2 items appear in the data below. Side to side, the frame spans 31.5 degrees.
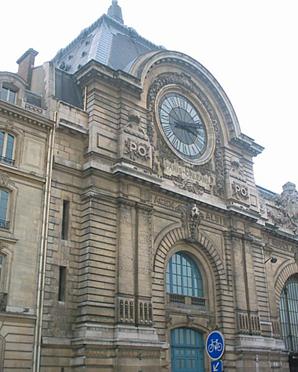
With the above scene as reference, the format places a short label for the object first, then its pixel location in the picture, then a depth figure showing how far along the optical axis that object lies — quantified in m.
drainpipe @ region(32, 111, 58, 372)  20.94
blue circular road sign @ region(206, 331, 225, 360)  12.55
